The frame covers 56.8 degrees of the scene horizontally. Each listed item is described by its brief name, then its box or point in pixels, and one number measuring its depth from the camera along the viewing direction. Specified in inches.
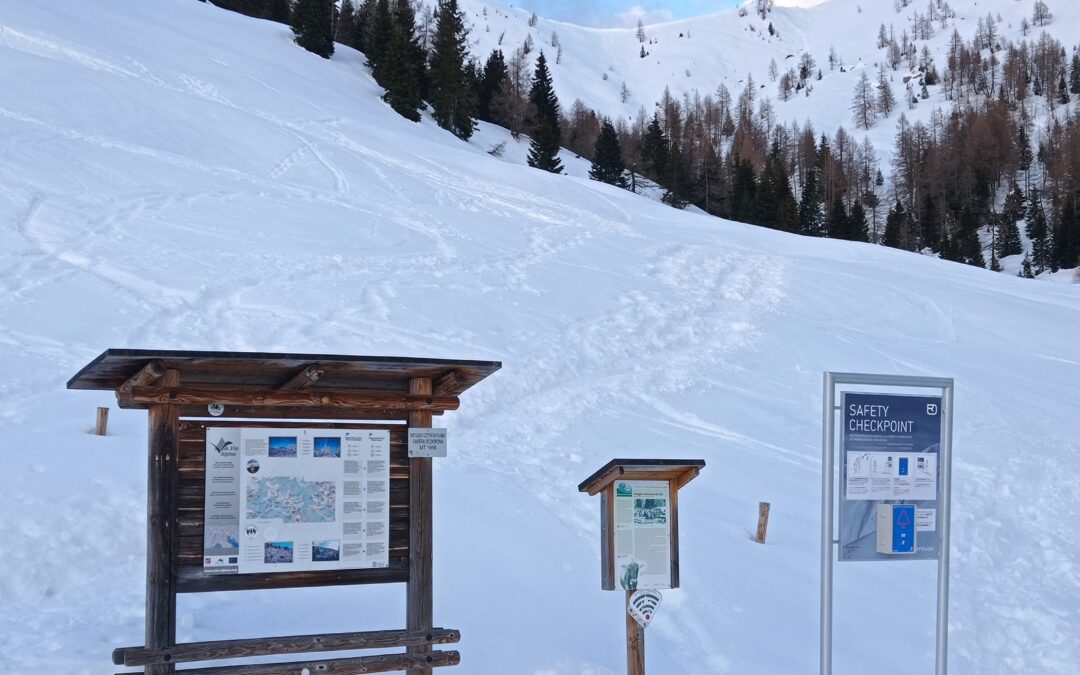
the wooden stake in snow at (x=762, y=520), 407.8
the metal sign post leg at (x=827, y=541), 245.9
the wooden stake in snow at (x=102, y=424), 429.7
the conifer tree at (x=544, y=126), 2158.0
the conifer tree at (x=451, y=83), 2129.7
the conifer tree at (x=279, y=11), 2731.3
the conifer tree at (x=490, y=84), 2588.6
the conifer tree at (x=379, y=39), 2146.9
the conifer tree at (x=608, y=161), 2313.0
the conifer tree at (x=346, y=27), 2684.5
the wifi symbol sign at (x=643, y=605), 239.3
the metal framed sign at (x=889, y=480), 241.1
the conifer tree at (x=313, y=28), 2116.1
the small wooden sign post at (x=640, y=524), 237.0
